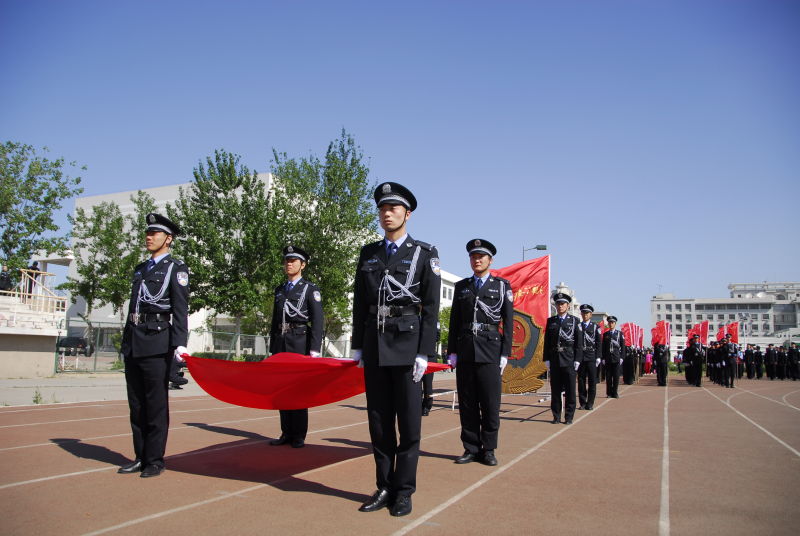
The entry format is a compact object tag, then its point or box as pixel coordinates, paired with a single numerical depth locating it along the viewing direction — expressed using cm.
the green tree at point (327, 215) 2956
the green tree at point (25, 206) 2377
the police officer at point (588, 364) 1283
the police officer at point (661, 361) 2366
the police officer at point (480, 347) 648
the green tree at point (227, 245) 3005
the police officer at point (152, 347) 537
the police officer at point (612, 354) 1695
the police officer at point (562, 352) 1003
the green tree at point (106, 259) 3472
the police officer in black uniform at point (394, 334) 443
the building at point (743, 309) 15775
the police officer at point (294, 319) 719
